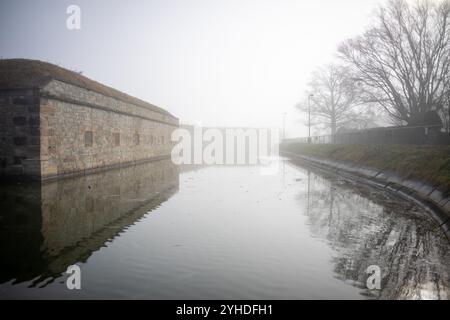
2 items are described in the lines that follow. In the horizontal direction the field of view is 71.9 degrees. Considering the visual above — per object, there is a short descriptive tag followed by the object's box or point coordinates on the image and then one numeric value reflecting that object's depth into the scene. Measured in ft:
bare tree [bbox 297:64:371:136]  152.87
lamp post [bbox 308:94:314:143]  150.82
